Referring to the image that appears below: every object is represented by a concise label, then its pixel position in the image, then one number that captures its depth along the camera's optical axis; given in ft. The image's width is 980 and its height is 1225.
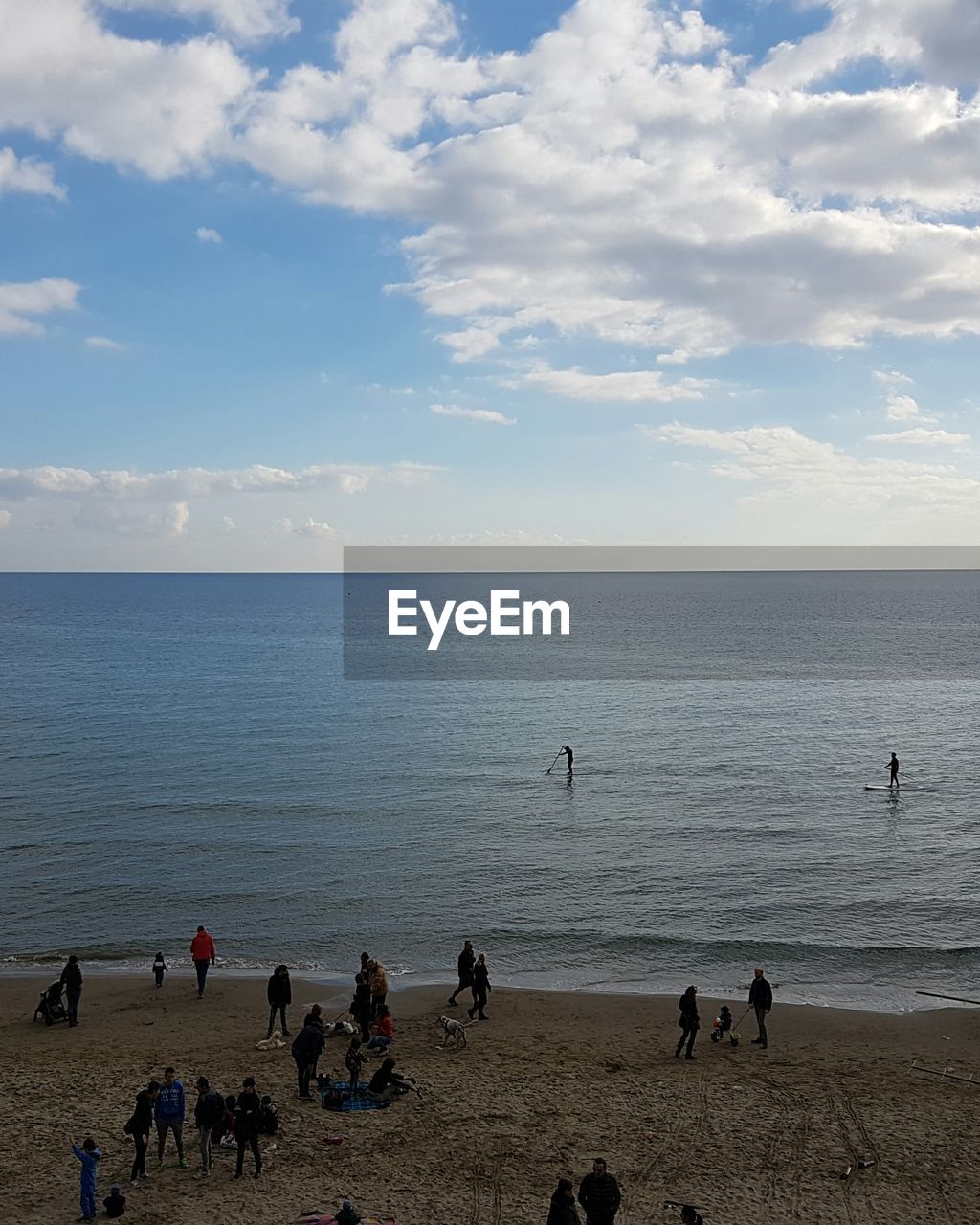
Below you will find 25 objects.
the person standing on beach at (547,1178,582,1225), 36.42
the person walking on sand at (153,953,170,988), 73.87
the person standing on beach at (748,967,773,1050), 61.82
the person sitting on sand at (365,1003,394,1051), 59.82
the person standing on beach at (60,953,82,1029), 65.82
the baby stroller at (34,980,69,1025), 66.80
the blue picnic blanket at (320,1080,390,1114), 51.70
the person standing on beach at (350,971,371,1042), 61.05
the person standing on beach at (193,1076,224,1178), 44.57
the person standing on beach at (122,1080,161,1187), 43.70
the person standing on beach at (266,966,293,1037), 62.28
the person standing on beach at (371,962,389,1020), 61.26
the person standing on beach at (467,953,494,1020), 66.44
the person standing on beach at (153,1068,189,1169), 44.62
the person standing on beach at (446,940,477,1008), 66.33
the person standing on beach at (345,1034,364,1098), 52.80
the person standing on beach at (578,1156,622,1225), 37.42
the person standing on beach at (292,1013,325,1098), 52.54
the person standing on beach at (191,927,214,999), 70.49
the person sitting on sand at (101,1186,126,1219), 41.01
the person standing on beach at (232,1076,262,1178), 44.29
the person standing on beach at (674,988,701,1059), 59.77
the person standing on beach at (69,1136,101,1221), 40.47
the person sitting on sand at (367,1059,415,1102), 52.80
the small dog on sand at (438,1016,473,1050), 61.77
